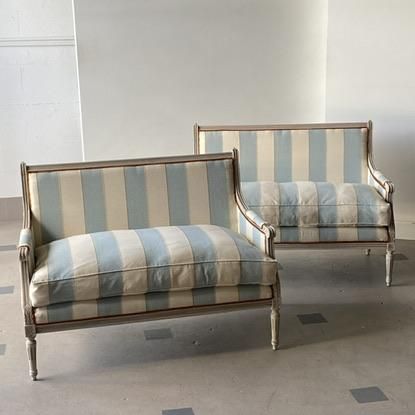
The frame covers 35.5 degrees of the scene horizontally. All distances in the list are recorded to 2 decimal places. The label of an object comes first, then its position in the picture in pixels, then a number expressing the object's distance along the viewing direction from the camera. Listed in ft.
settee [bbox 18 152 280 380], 8.27
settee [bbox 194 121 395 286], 11.33
